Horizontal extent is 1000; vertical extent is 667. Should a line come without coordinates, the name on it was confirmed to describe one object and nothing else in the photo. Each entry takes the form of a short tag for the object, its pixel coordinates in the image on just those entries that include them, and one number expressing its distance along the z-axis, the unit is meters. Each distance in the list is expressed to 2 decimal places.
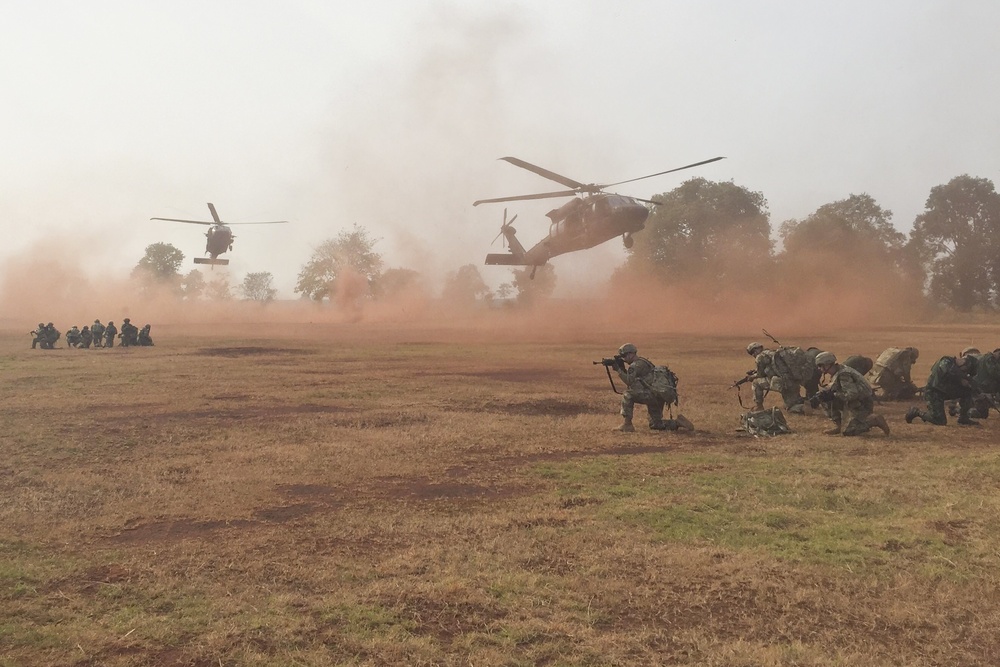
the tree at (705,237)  61.12
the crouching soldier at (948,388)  12.62
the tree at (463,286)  73.12
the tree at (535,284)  72.35
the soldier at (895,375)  15.20
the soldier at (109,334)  33.34
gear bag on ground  11.99
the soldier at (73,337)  32.97
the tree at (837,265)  57.75
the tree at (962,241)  62.56
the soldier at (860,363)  14.63
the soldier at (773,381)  13.88
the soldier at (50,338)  32.38
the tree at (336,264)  80.38
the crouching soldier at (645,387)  12.26
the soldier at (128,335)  34.06
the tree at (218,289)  102.04
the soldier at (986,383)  12.91
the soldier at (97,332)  33.18
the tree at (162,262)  99.19
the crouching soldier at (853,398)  11.49
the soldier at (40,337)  32.19
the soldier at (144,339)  34.41
